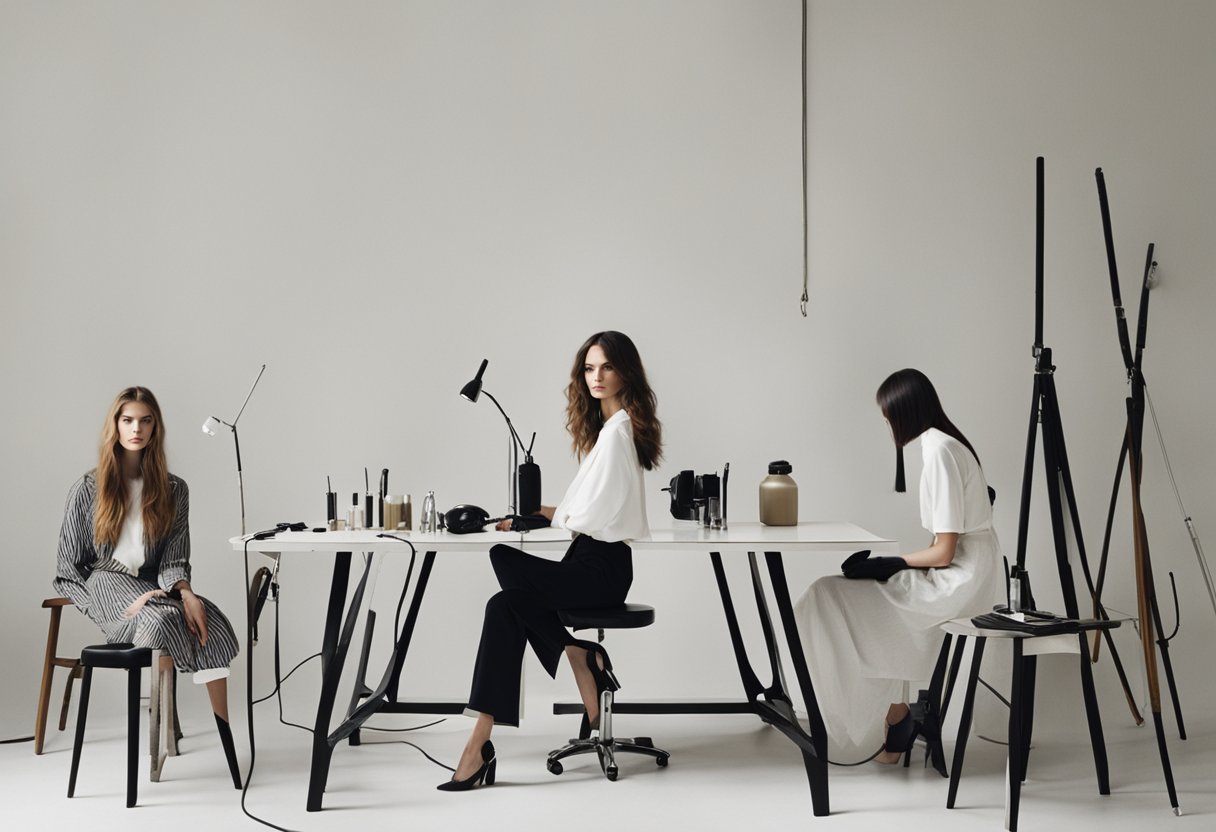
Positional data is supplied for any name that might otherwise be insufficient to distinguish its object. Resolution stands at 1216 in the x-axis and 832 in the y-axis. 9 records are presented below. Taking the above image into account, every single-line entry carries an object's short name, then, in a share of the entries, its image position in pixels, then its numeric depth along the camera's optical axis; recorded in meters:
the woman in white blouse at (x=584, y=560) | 3.17
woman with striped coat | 3.43
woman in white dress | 3.33
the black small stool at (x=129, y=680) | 3.04
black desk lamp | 3.54
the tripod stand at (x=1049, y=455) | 3.61
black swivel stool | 3.19
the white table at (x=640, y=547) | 3.06
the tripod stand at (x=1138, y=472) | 3.80
